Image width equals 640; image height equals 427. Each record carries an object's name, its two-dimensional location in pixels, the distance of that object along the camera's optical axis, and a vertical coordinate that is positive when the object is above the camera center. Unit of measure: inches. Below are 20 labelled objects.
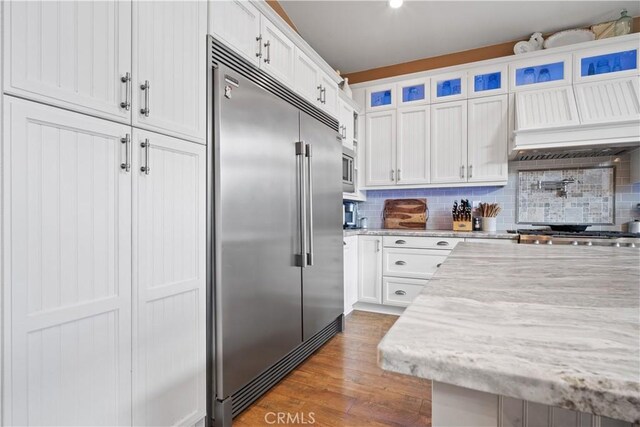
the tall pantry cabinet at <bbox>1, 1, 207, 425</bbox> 36.6 +0.3
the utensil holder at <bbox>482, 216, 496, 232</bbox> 133.5 -4.0
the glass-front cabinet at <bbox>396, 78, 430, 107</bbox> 139.5 +53.2
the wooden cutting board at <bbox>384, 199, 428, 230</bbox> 149.3 +0.2
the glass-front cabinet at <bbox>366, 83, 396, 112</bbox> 145.3 +53.0
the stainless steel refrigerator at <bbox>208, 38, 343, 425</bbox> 61.8 -4.2
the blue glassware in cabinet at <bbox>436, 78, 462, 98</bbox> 134.4 +52.8
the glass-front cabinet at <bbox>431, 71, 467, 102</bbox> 133.6 +53.0
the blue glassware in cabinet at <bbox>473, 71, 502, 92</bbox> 128.3 +52.8
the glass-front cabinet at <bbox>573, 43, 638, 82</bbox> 111.1 +52.8
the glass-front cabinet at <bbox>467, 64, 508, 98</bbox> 127.4 +53.1
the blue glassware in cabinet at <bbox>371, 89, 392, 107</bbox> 146.5 +52.7
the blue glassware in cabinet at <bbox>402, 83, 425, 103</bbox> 140.6 +52.7
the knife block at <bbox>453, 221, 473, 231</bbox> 134.2 -5.2
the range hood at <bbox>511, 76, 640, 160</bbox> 106.3 +32.3
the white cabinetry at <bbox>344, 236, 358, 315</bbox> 125.4 -23.6
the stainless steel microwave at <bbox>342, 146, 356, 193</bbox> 128.5 +17.6
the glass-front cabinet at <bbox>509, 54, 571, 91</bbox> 118.4 +53.0
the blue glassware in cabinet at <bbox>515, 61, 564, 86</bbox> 119.5 +52.6
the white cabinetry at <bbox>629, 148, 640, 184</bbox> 112.6 +16.5
